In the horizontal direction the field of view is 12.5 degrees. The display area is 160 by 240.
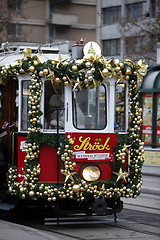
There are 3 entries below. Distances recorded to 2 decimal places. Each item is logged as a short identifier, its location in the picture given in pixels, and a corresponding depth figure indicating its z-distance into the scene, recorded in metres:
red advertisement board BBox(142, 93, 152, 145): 31.01
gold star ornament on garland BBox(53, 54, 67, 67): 12.28
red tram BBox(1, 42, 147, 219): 12.09
